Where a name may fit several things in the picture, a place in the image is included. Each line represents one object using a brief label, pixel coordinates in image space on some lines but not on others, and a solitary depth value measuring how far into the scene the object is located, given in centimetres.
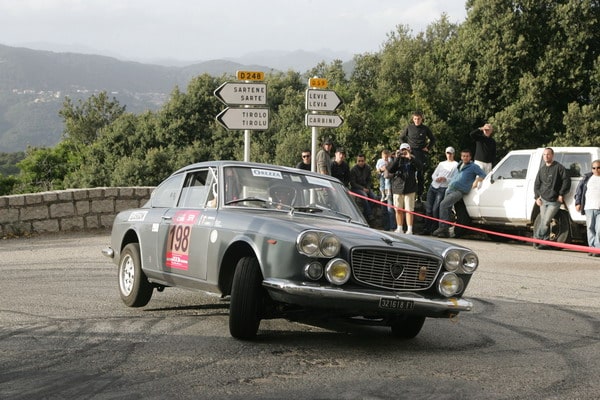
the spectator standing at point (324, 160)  1959
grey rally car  730
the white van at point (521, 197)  1849
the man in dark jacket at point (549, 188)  1812
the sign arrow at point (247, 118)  1804
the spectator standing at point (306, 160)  1987
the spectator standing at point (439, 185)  2047
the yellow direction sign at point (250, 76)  1830
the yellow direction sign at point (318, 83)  2017
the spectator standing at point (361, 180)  2070
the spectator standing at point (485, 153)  2097
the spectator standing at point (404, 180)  1972
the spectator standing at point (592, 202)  1716
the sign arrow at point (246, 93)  1808
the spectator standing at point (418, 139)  2030
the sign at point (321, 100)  1972
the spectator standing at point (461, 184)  2014
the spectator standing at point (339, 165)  1992
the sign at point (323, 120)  1962
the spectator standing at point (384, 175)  2065
